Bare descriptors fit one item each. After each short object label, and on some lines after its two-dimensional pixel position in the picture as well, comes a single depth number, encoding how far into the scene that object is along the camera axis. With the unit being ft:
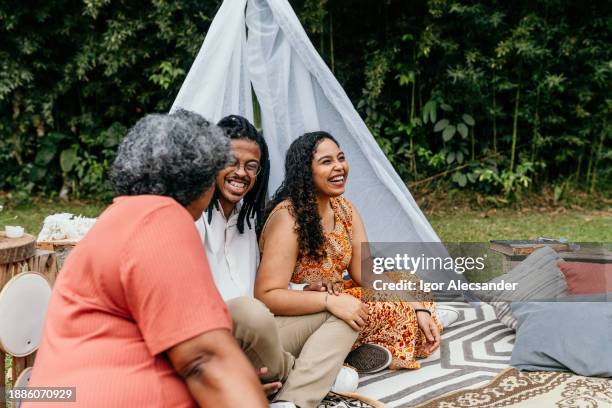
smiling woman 8.88
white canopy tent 11.07
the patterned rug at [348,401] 8.12
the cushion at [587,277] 10.77
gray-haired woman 4.14
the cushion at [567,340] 9.07
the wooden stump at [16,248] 7.34
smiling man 8.69
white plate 7.13
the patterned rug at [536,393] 8.34
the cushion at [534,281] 10.91
